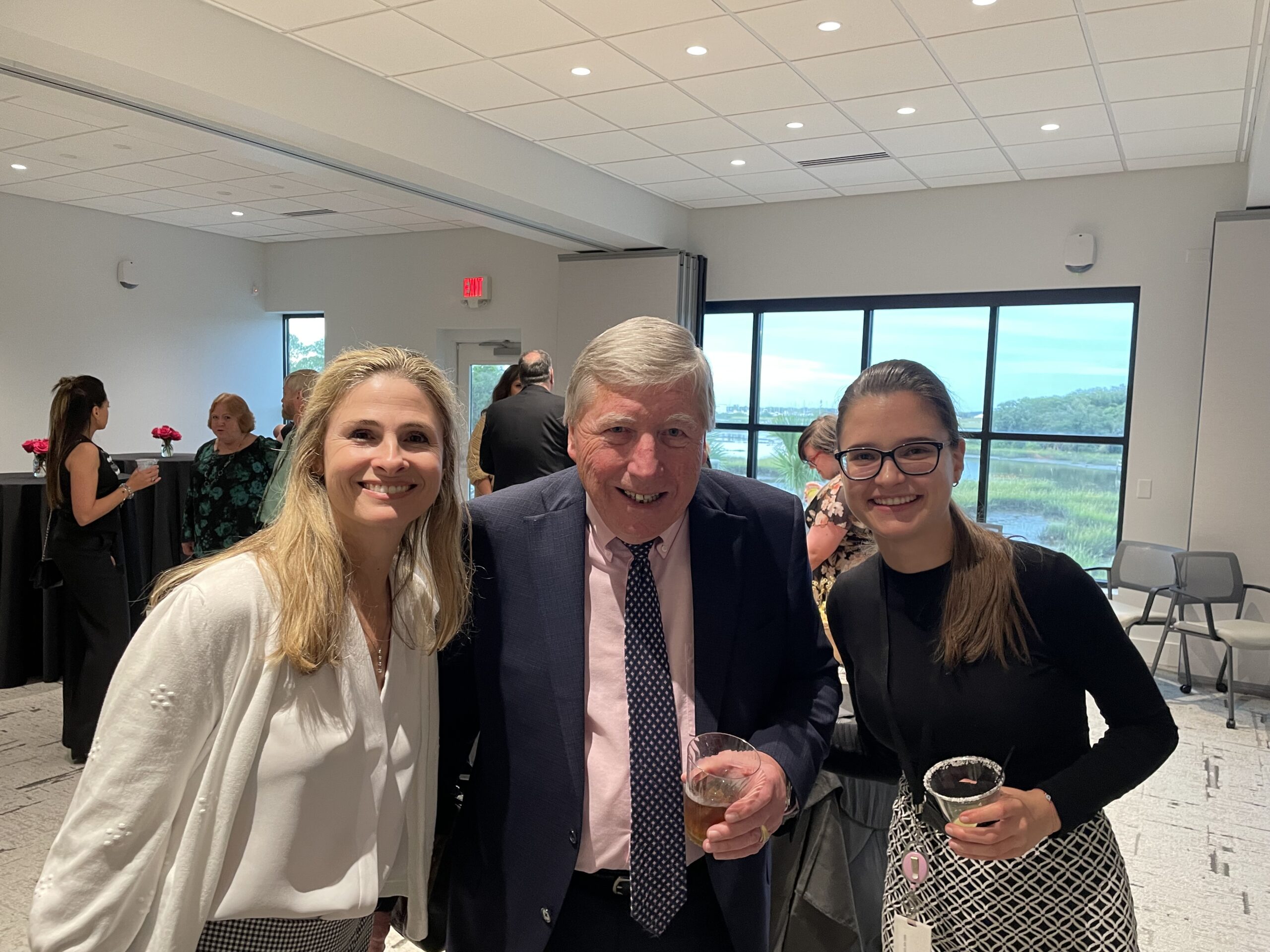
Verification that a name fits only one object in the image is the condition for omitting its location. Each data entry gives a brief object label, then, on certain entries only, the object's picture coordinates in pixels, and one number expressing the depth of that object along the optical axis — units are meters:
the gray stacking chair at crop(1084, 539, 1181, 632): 6.02
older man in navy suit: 1.32
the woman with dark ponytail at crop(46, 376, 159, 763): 4.16
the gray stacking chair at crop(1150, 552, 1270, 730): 5.59
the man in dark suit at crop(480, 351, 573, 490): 5.17
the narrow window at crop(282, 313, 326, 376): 10.60
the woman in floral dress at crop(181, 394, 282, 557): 4.26
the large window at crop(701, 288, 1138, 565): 6.88
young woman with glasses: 1.40
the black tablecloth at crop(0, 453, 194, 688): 5.10
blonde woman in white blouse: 1.12
